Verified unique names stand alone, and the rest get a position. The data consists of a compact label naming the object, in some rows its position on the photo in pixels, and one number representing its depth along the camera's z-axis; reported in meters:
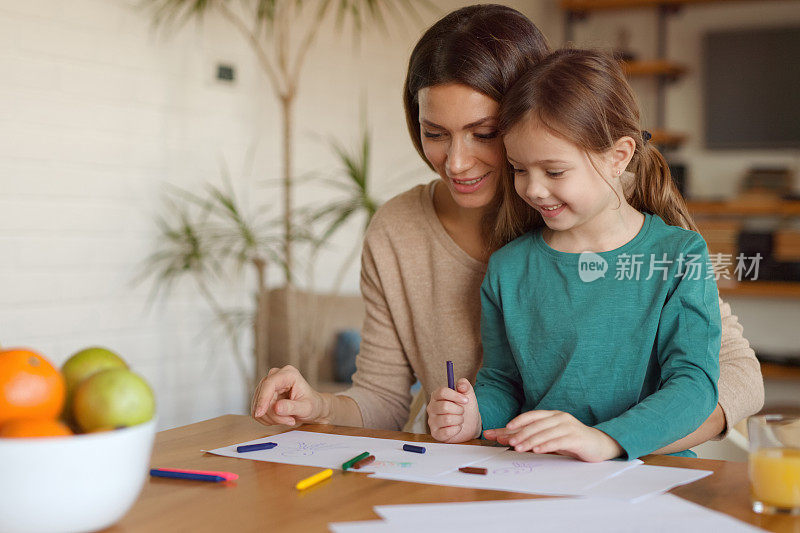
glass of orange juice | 0.85
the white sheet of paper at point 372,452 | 1.05
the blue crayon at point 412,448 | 1.12
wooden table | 0.85
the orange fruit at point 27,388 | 0.77
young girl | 1.25
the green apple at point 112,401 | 0.77
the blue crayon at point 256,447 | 1.14
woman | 1.35
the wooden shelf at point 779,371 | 4.48
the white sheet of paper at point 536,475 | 0.95
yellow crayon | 0.96
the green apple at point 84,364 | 0.84
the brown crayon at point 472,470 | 1.00
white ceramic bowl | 0.73
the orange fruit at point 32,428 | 0.74
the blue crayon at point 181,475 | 1.00
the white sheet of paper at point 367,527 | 0.81
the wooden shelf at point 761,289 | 4.52
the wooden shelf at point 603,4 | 4.85
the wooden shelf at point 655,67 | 4.78
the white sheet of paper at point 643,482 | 0.92
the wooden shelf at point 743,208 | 4.50
